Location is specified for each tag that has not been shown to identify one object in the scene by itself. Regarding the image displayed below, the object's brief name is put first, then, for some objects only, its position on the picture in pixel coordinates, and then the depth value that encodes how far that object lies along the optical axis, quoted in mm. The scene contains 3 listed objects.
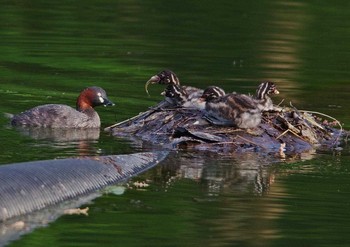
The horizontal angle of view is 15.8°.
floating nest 11859
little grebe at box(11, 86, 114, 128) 13062
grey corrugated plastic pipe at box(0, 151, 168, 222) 8477
